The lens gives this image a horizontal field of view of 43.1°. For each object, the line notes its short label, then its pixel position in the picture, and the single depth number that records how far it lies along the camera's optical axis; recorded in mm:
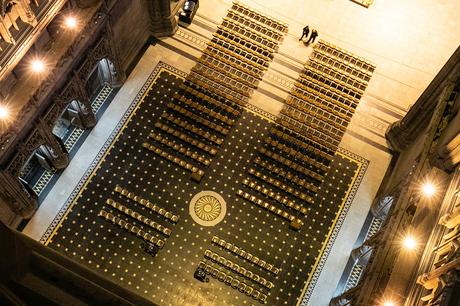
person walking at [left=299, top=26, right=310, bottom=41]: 29420
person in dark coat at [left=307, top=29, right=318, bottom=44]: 29406
